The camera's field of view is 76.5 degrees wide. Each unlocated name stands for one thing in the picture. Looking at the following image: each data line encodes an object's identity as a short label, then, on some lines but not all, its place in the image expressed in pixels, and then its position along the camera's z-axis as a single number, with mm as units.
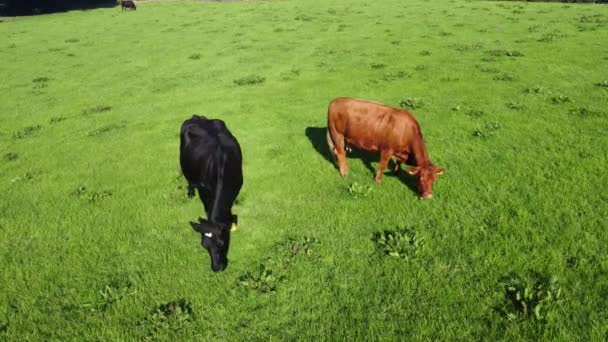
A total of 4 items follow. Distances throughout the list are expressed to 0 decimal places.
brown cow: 8359
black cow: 6605
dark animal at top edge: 49156
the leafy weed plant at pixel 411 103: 13559
